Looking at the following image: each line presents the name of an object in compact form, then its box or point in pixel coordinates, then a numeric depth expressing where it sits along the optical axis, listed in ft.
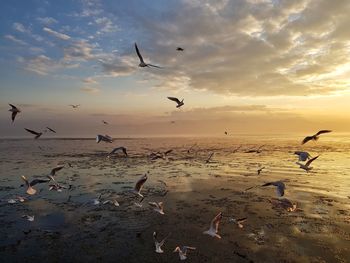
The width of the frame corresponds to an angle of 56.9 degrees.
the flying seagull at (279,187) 42.65
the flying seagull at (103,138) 48.52
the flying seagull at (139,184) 43.29
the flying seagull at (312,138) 49.18
